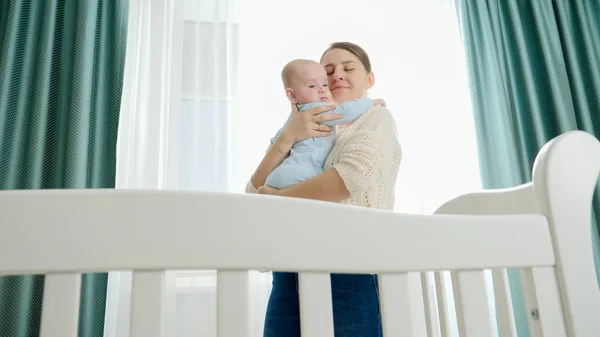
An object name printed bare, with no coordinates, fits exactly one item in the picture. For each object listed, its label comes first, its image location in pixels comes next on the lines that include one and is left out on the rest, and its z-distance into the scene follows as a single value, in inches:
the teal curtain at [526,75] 78.8
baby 34.9
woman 30.6
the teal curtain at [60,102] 62.3
